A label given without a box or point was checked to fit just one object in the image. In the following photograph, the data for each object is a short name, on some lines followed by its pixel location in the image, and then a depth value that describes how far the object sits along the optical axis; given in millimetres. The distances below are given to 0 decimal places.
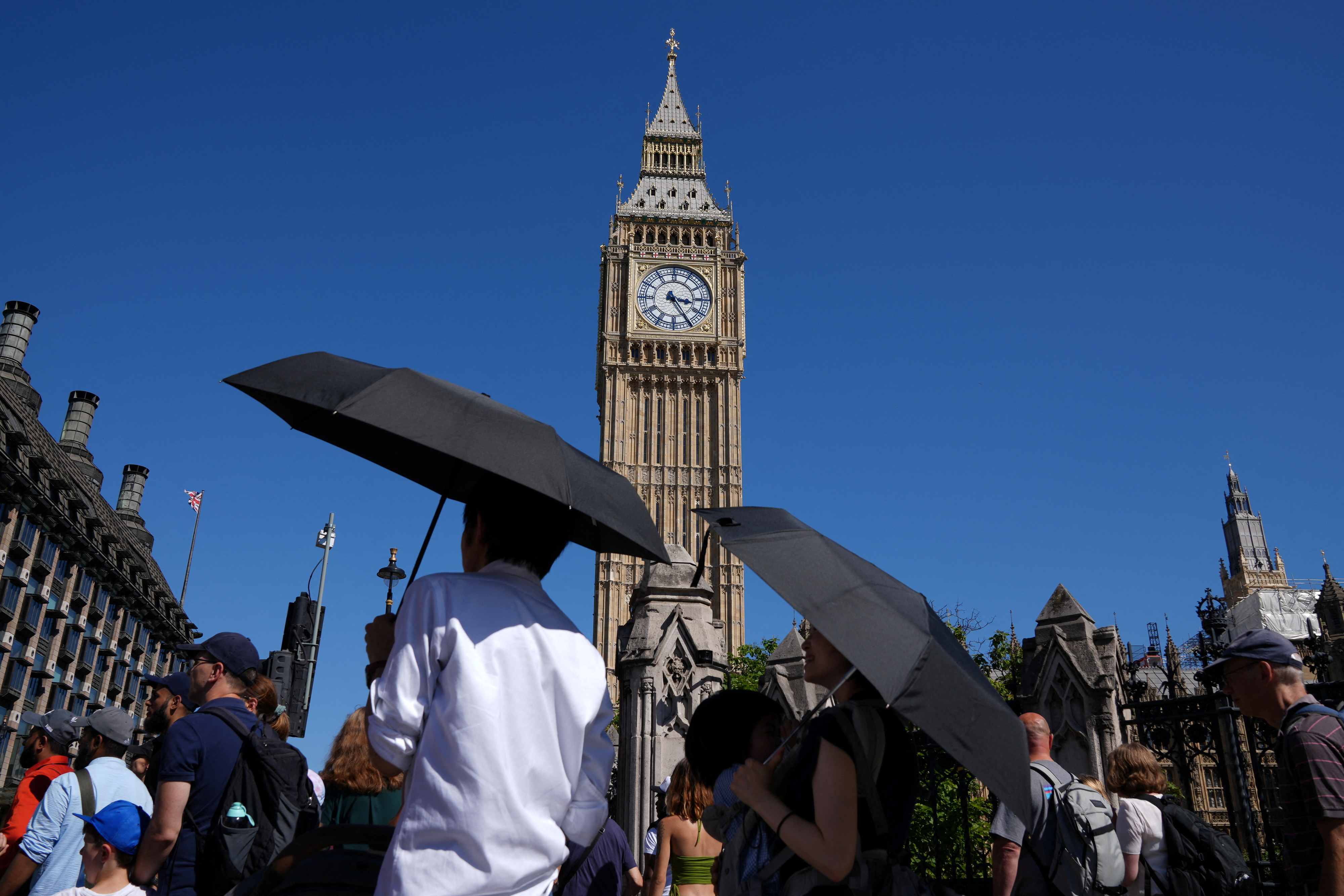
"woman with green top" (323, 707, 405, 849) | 4125
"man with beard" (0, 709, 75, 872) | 5293
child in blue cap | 3781
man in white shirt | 2172
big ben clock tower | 55500
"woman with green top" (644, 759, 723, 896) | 4727
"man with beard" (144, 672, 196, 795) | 4508
